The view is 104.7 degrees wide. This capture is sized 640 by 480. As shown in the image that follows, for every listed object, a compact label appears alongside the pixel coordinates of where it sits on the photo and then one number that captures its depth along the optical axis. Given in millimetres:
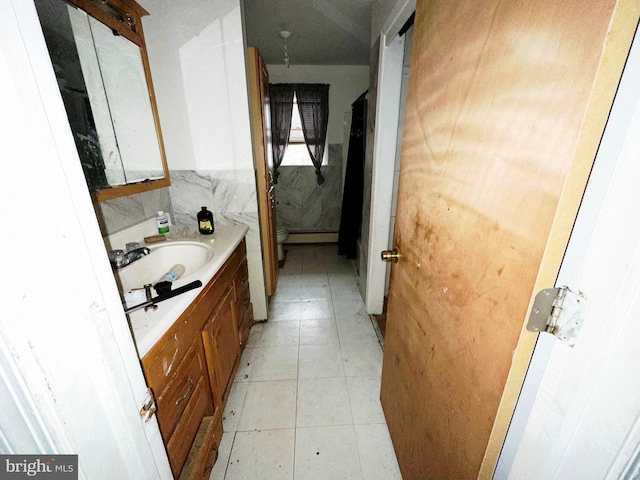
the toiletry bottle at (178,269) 1217
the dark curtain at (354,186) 2693
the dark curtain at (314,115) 3188
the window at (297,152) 3424
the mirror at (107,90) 956
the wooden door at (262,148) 1586
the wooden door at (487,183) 358
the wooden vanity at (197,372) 743
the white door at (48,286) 280
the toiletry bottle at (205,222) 1471
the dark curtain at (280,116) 3148
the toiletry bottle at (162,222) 1422
